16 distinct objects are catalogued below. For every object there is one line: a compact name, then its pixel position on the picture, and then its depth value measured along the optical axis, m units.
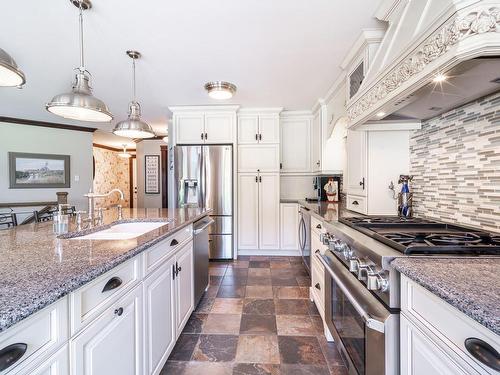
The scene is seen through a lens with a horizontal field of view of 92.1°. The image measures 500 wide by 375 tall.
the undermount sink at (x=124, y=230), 1.66
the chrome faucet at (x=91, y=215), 1.71
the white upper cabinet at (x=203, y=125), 3.82
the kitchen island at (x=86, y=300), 0.60
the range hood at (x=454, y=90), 0.95
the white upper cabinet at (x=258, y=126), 3.87
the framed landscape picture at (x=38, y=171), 4.70
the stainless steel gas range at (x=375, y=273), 0.90
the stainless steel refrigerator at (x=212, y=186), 3.69
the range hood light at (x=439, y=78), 0.97
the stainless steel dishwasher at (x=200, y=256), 2.17
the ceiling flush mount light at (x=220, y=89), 2.61
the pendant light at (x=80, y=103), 1.50
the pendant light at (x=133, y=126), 2.30
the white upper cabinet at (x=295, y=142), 4.07
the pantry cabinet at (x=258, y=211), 3.85
